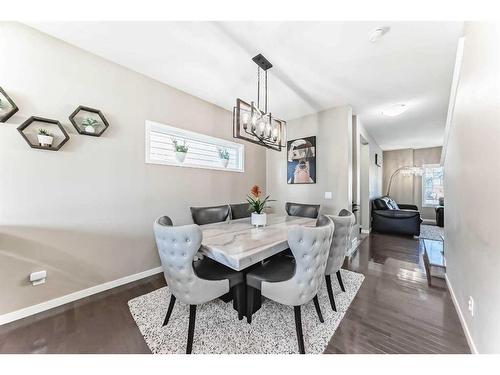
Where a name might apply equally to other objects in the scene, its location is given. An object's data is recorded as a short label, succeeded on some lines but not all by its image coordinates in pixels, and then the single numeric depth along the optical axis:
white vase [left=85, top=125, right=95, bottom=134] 2.00
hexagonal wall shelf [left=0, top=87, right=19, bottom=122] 1.60
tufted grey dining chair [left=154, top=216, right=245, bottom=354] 1.25
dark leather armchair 4.41
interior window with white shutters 2.62
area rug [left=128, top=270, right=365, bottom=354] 1.36
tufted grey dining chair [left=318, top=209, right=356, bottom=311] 1.75
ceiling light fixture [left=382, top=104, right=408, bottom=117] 3.30
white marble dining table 1.27
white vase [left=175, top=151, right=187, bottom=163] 2.78
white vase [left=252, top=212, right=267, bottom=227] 2.14
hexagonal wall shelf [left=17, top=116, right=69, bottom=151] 1.71
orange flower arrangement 2.10
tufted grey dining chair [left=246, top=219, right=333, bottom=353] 1.26
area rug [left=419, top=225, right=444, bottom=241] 4.44
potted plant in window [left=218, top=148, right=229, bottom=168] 3.41
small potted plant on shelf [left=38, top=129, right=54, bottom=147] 1.74
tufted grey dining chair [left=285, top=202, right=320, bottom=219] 2.89
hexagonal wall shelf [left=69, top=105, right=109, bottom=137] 1.96
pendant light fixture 1.99
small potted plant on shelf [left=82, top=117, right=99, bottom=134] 2.00
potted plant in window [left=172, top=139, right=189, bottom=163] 2.77
